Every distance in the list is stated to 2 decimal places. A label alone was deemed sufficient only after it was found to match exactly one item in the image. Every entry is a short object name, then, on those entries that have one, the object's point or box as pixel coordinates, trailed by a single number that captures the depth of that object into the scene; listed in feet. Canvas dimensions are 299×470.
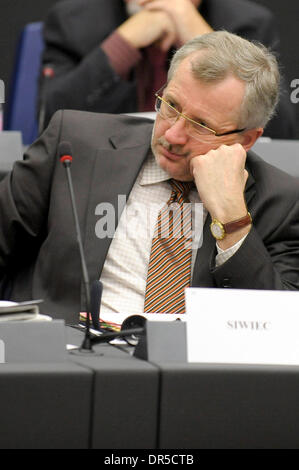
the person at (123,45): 26.84
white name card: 10.00
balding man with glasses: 14.92
